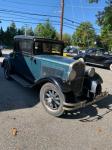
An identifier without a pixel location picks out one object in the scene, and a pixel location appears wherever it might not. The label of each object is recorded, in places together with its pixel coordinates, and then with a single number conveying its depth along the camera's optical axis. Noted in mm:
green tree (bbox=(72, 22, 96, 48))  34543
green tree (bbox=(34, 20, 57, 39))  26965
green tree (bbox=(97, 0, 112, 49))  9400
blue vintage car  2891
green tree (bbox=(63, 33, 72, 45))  53005
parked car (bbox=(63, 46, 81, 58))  18667
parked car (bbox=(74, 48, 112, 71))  8831
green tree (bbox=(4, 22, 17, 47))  33128
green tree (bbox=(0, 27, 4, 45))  32860
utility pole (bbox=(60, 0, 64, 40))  10670
